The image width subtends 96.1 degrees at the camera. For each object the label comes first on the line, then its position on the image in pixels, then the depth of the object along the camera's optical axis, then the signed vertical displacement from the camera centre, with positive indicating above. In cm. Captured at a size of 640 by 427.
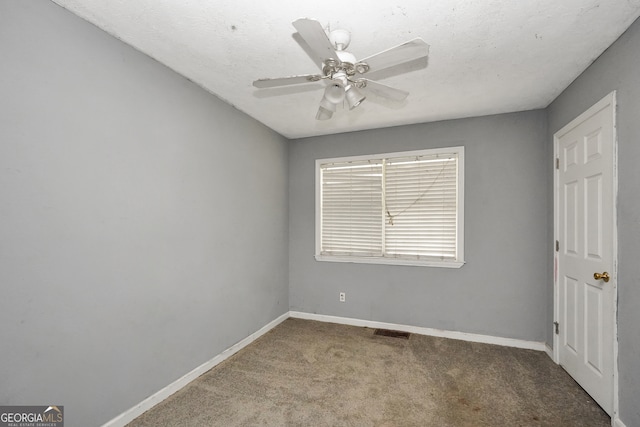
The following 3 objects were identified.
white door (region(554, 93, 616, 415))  200 -25
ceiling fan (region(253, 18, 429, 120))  135 +82
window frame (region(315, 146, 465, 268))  332 +1
